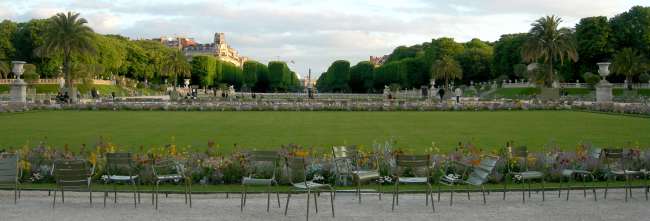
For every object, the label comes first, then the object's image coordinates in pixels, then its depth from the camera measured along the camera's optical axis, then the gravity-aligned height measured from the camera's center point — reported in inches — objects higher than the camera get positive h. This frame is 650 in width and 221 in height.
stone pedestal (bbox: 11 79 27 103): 1765.5 -16.4
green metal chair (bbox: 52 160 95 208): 346.9 -47.9
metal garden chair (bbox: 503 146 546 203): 394.9 -52.1
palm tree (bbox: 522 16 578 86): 2188.7 +175.7
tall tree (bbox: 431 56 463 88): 3122.5 +107.1
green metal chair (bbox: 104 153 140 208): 368.5 -44.9
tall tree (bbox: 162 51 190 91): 3221.0 +116.1
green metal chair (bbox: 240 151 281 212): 386.9 -55.1
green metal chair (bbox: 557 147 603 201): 416.6 -54.6
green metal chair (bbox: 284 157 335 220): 332.8 -48.7
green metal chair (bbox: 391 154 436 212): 351.3 -40.3
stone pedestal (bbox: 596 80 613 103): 1854.1 +3.1
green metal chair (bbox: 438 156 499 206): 379.9 -51.4
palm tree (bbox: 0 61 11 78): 2608.3 +67.9
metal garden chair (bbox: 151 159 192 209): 375.2 -58.8
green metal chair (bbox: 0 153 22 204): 375.9 -49.9
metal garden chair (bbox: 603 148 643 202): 394.9 -50.6
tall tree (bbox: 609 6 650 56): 2573.8 +263.8
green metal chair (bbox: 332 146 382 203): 406.5 -51.8
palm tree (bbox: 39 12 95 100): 1971.0 +150.2
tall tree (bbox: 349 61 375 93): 4625.5 +92.6
